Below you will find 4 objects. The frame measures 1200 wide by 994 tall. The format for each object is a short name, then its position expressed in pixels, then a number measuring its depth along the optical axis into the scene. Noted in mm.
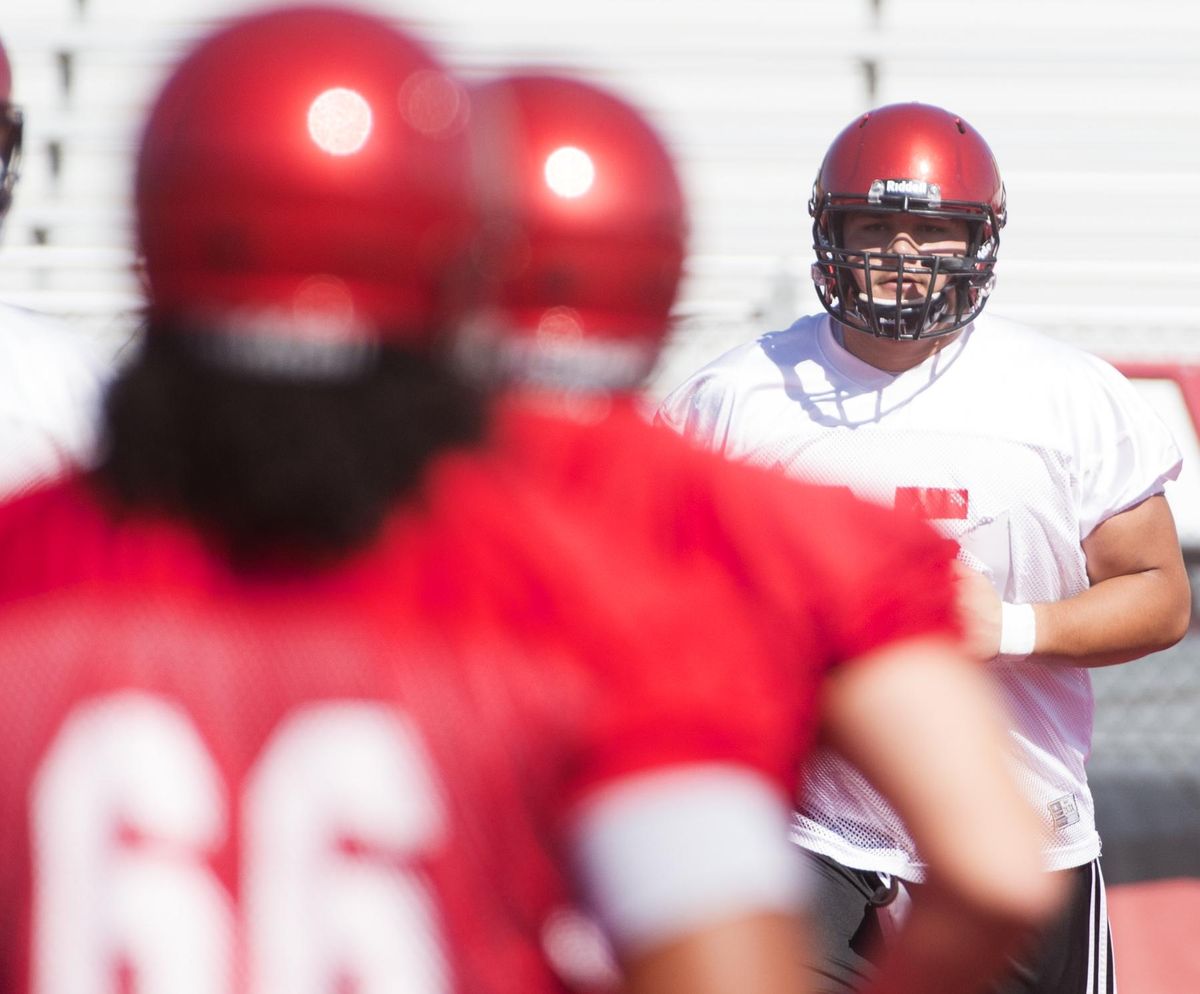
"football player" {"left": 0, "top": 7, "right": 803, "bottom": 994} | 14920
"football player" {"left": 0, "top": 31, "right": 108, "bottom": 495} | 15928
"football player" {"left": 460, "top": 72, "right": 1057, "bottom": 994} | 14988
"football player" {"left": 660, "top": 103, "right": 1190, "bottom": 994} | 16166
